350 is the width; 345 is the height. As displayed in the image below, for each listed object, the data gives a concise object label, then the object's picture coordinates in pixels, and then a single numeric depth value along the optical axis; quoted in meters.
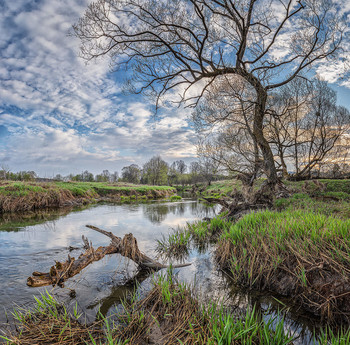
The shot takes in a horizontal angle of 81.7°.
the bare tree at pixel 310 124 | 12.03
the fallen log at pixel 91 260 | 2.94
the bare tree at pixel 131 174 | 67.31
